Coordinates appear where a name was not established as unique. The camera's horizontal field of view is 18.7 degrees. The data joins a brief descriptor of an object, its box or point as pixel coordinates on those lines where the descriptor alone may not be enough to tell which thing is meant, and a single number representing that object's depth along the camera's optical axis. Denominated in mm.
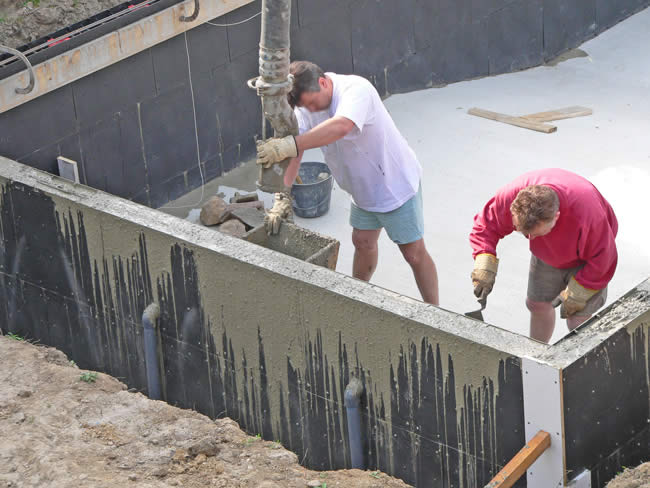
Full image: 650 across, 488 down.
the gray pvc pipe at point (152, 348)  10684
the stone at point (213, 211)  14612
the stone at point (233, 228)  13968
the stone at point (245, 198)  15243
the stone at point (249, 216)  14351
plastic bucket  14845
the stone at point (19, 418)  10155
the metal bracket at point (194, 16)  14804
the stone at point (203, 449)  9613
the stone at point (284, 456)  9791
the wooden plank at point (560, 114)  17770
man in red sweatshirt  9606
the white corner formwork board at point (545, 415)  8089
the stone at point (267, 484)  9098
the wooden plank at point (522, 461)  8068
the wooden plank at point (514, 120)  17349
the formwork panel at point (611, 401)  8274
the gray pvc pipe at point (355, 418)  9366
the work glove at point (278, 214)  11590
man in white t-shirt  10458
